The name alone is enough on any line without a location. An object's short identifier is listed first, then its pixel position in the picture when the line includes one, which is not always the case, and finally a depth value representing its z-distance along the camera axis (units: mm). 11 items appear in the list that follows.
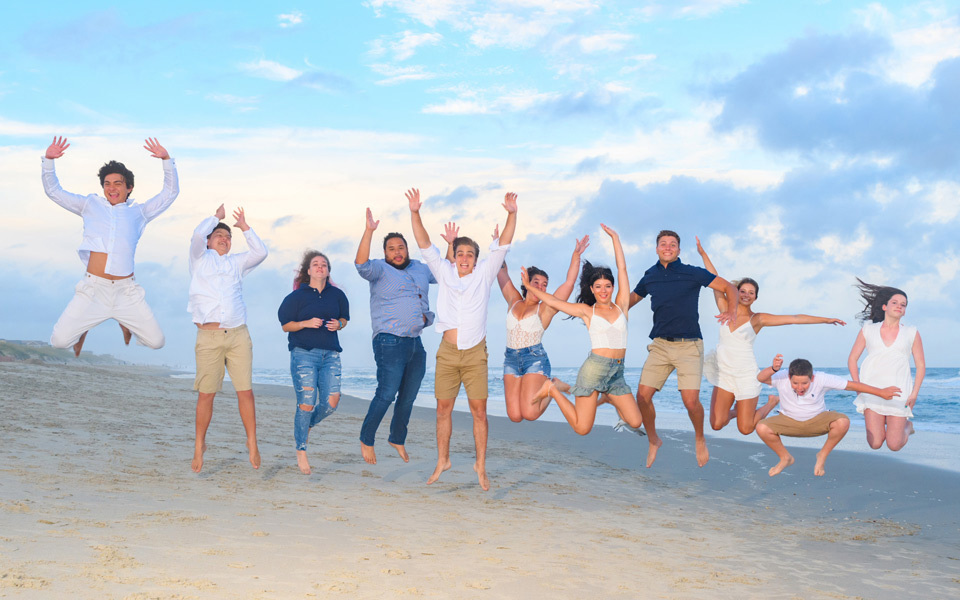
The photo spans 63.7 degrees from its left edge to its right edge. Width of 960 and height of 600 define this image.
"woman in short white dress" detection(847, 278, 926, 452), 7551
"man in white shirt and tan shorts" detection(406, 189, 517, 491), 7719
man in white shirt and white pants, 7750
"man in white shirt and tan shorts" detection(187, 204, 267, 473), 8023
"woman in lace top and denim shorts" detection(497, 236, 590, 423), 8516
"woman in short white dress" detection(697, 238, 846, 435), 7836
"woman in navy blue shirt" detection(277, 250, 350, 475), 8375
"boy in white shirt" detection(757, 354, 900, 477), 7656
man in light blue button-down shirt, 8383
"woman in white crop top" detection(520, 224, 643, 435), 7488
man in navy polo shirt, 7754
